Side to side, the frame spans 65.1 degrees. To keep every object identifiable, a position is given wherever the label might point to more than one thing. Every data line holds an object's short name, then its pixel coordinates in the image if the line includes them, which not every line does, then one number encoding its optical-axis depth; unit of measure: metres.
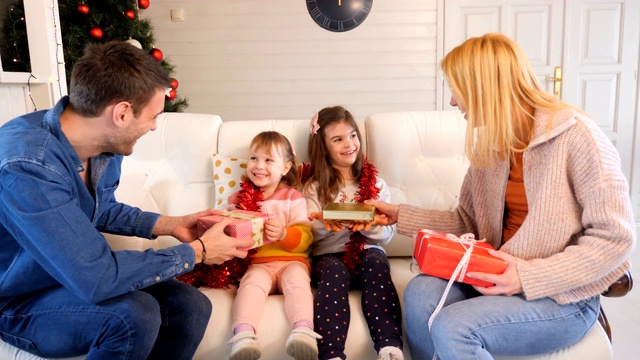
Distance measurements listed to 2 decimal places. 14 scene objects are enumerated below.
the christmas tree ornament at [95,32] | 3.46
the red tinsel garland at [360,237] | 1.99
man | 1.23
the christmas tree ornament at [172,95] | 3.93
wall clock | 4.30
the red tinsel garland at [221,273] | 1.94
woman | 1.33
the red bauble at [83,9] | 3.37
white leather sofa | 2.33
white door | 4.26
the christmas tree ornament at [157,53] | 3.80
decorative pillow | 2.22
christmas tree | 3.42
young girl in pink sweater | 1.58
